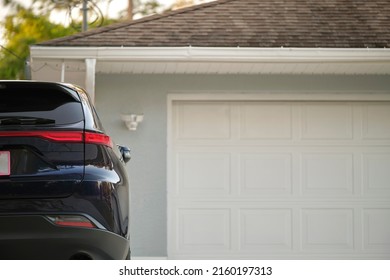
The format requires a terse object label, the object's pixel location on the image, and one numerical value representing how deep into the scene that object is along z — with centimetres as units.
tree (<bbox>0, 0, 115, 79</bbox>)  3362
